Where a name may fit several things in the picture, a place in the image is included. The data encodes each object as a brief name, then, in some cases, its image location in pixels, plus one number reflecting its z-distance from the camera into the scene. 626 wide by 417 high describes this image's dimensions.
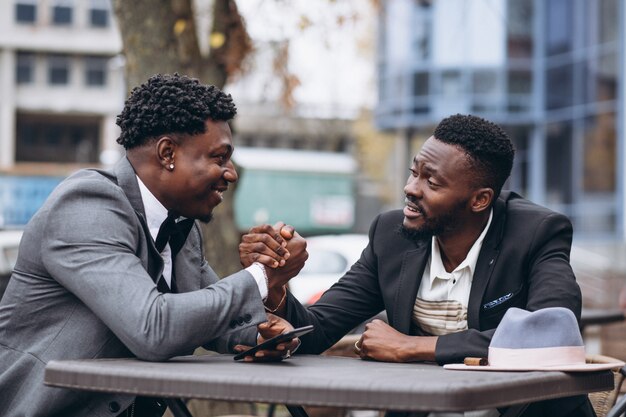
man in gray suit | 3.03
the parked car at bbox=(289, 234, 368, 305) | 14.31
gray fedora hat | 3.00
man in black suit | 3.63
